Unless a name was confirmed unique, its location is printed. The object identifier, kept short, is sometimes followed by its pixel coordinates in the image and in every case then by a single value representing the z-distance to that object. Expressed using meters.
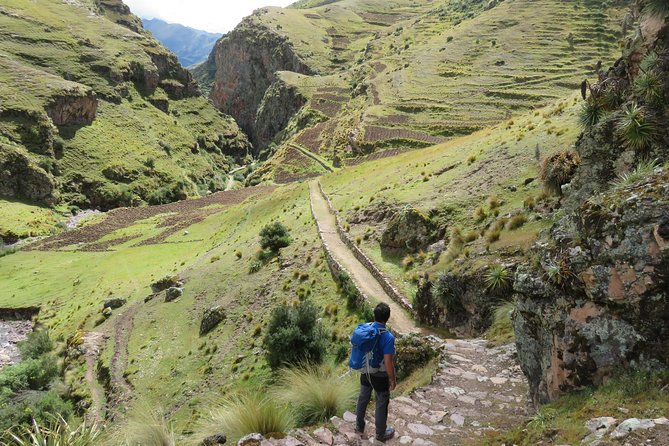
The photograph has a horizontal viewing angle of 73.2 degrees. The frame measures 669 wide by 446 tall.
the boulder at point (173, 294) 37.06
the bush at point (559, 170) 20.63
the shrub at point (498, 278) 16.81
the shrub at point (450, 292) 18.86
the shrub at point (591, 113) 17.22
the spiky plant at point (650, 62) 14.71
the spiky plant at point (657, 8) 15.31
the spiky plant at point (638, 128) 13.52
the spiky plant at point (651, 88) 13.67
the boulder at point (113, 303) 41.47
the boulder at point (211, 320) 30.03
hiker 8.53
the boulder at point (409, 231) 27.33
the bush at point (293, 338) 21.24
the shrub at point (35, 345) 36.09
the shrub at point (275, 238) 37.16
